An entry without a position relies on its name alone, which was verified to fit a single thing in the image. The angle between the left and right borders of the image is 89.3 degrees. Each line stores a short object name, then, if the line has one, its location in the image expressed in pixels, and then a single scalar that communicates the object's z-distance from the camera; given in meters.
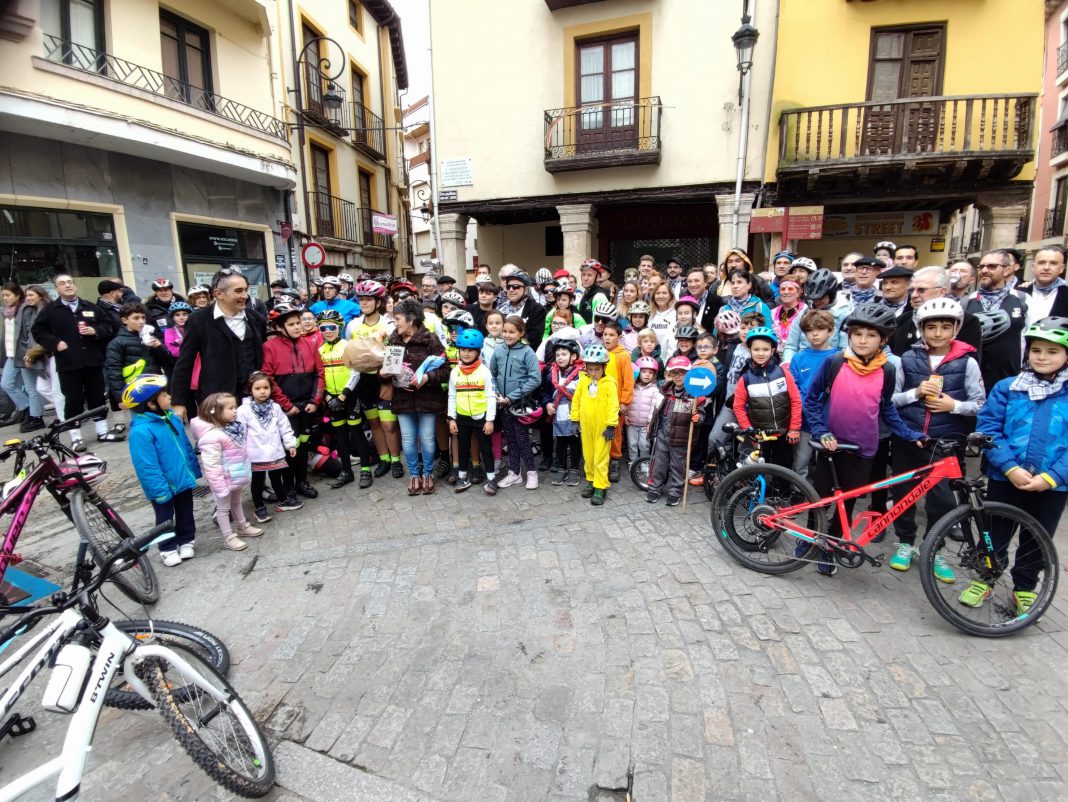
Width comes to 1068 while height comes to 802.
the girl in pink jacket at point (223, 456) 4.30
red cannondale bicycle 3.11
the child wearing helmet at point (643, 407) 5.47
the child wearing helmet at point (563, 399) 5.48
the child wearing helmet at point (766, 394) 4.25
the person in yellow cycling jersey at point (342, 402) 5.59
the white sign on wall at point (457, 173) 13.13
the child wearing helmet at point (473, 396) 5.22
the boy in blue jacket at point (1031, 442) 3.00
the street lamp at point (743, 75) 9.70
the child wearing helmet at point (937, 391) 3.51
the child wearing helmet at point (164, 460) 3.92
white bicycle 1.78
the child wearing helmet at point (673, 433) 4.94
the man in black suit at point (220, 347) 4.66
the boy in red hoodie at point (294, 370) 5.12
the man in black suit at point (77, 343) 6.93
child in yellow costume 5.04
